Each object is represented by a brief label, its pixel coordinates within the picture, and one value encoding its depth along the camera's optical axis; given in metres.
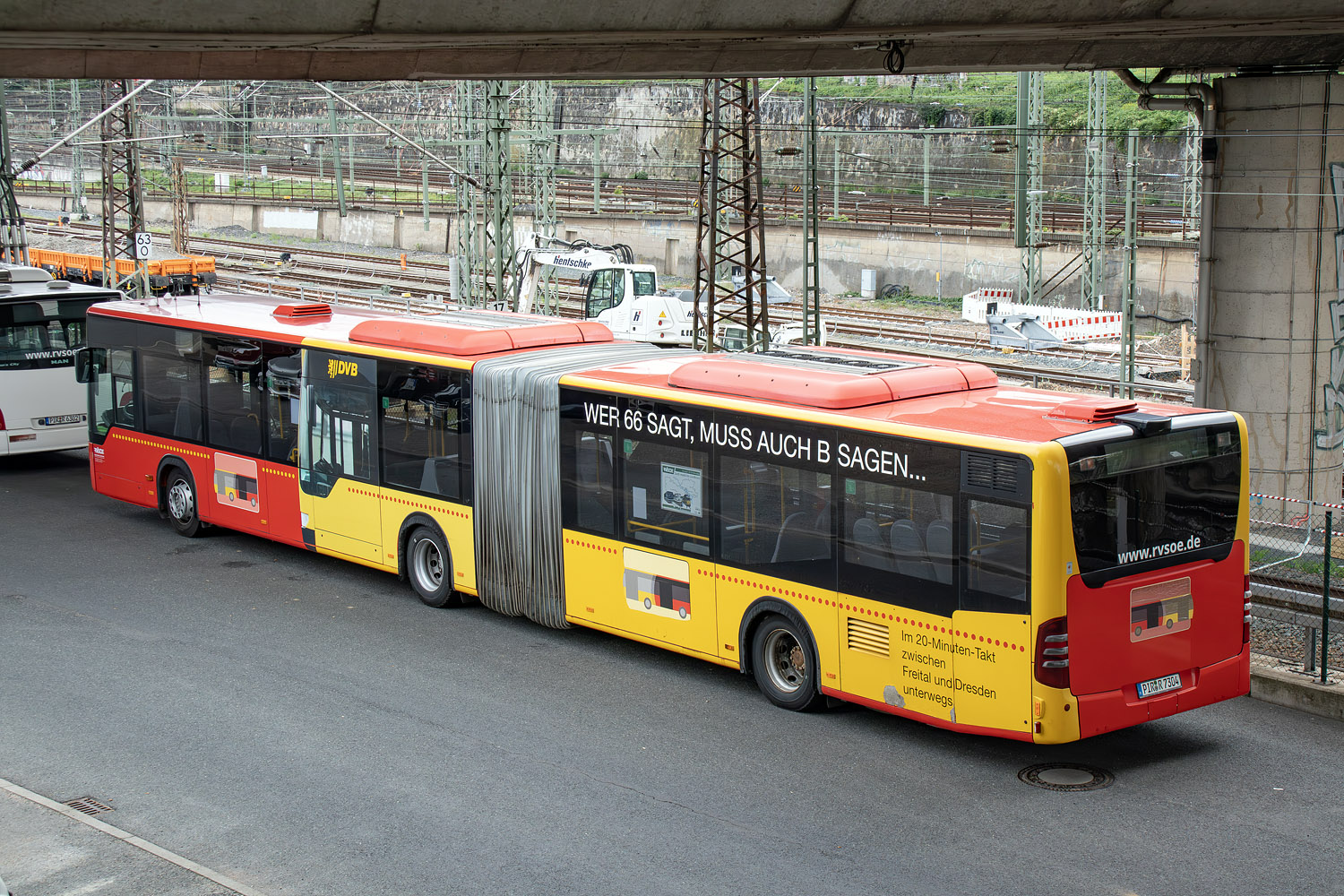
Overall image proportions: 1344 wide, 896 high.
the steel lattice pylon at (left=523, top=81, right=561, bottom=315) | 38.56
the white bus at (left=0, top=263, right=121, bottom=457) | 20.47
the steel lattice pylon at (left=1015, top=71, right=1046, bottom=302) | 39.84
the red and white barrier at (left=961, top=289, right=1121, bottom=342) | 36.84
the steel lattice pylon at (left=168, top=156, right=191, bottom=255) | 60.77
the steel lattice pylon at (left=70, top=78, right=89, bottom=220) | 68.25
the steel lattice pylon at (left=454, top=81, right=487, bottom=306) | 34.28
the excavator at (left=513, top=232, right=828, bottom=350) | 35.97
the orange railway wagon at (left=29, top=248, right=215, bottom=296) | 44.44
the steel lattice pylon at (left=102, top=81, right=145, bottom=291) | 40.47
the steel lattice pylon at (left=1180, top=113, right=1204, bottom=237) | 43.91
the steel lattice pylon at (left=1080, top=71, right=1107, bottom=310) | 35.59
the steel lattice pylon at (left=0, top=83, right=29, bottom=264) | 33.06
